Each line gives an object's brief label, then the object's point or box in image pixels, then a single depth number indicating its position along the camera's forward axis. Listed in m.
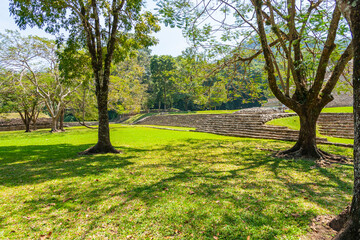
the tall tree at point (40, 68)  18.66
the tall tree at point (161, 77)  40.34
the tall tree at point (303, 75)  6.16
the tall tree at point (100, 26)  8.31
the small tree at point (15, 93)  19.08
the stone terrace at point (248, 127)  12.80
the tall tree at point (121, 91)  21.97
